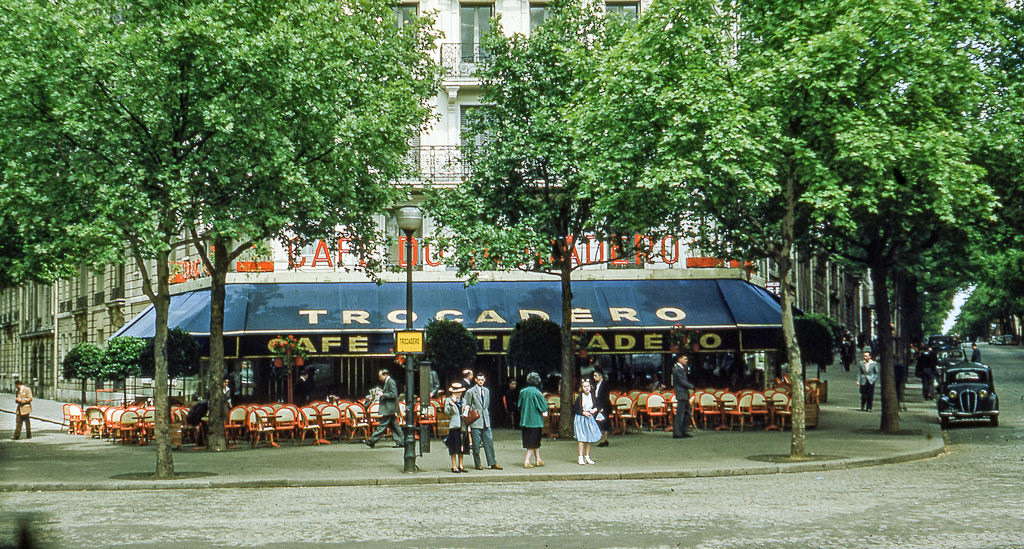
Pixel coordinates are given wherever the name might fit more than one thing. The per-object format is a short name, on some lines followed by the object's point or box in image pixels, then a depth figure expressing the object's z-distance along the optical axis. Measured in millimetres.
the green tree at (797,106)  18281
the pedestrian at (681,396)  24172
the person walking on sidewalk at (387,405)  22469
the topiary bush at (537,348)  25797
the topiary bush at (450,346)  25812
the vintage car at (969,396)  25969
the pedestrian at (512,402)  26969
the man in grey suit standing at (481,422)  18422
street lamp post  17750
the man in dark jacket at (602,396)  20739
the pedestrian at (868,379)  31250
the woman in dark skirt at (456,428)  17969
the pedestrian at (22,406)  28703
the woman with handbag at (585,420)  18812
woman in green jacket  18438
